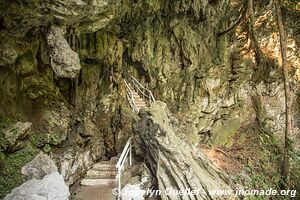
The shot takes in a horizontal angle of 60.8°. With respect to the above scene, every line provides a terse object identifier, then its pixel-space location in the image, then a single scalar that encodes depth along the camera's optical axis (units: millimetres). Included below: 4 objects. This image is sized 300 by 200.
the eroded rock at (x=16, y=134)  5633
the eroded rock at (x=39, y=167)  5779
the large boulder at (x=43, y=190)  4851
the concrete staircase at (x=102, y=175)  6777
